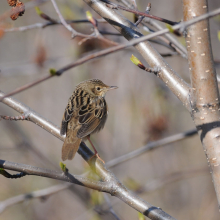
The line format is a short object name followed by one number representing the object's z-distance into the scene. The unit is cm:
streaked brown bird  798
